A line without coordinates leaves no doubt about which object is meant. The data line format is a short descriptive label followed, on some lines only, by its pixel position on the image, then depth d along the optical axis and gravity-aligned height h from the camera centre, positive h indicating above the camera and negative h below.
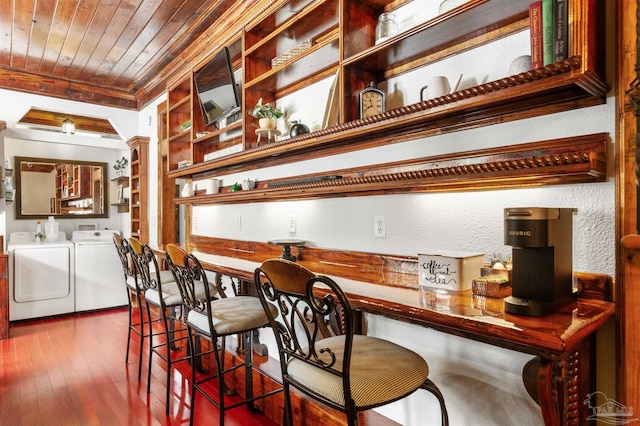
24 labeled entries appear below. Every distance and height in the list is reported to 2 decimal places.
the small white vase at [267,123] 2.59 +0.61
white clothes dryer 4.27 -0.75
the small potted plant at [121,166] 5.57 +0.70
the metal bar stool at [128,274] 2.89 -0.50
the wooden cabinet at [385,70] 1.21 +0.71
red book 1.23 +0.58
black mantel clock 1.87 +0.55
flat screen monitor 2.84 +0.99
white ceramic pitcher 1.61 +0.53
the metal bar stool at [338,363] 1.20 -0.53
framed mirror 5.07 +0.36
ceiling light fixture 4.93 +1.13
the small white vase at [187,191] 3.67 +0.22
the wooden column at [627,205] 1.16 +0.02
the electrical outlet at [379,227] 1.97 -0.08
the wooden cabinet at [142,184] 4.72 +0.37
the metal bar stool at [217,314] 1.92 -0.54
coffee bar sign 1.37 -0.21
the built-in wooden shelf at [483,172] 1.19 +0.15
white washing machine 4.69 -0.79
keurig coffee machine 1.09 -0.14
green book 1.20 +0.57
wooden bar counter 0.95 -0.32
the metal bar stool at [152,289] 2.44 -0.54
